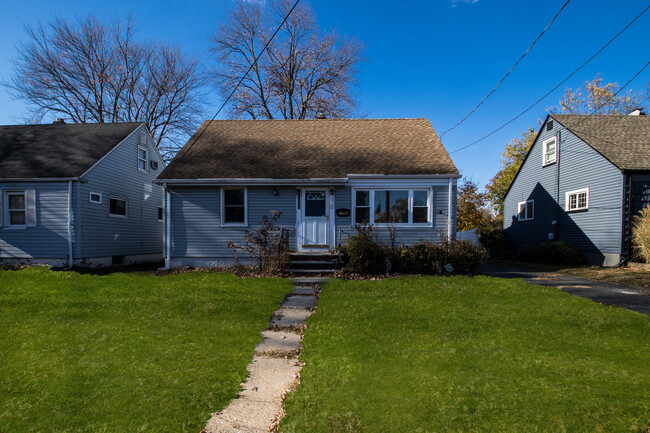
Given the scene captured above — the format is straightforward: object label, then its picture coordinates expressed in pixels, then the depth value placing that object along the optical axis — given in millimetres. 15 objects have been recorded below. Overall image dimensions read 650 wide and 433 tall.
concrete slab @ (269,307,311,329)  6306
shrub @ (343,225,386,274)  11141
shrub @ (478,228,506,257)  22578
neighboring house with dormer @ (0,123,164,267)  13414
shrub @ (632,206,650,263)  12736
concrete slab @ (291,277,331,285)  10055
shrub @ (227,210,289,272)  11344
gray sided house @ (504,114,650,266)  14219
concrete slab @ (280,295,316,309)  7545
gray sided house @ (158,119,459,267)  12625
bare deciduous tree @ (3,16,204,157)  25484
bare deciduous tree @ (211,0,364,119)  27156
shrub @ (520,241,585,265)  15680
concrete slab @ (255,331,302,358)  5023
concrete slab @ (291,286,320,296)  8672
